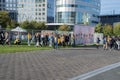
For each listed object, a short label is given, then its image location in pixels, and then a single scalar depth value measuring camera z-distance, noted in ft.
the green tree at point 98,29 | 175.18
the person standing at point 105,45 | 58.55
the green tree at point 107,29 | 178.86
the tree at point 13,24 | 148.44
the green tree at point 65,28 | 164.70
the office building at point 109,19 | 251.18
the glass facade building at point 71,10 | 202.91
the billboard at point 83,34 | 64.48
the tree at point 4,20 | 150.48
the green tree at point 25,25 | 153.26
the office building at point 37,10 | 225.33
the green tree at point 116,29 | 172.44
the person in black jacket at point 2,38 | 57.56
